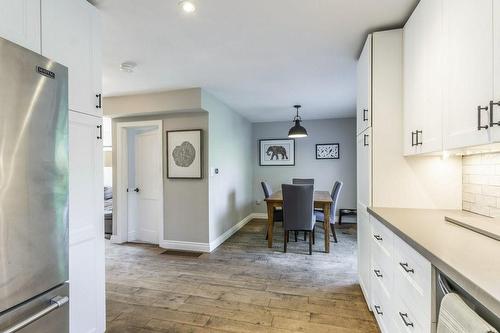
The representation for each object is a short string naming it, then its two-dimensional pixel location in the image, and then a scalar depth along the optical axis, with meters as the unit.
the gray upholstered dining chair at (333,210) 4.19
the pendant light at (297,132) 4.44
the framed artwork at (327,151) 5.91
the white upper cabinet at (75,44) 1.46
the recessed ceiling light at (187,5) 1.72
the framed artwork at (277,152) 6.17
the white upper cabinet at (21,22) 1.20
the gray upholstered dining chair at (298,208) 3.61
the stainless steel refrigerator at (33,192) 0.98
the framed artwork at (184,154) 3.87
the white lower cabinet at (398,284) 1.09
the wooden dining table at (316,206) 3.73
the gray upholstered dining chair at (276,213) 4.30
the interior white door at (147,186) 4.37
